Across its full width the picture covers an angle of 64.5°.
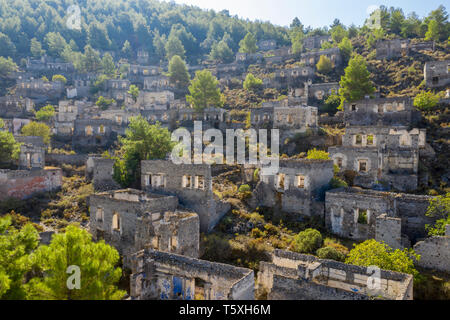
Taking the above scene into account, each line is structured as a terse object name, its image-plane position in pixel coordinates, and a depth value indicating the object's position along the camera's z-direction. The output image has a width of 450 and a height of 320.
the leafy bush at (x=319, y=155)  32.59
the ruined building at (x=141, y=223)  21.66
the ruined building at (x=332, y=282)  14.93
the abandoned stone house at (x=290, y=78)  67.69
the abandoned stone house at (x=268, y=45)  111.03
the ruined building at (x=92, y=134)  49.72
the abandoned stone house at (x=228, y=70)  88.06
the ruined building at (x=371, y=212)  24.22
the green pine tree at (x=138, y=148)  33.56
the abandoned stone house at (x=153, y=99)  61.03
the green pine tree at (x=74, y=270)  13.49
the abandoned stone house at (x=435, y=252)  20.89
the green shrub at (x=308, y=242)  23.36
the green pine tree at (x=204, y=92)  55.81
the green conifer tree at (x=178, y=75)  76.75
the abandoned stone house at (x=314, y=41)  91.69
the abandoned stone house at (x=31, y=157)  37.73
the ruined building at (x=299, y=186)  28.30
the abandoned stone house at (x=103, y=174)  35.41
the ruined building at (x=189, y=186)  26.89
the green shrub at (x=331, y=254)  21.50
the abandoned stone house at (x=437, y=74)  49.75
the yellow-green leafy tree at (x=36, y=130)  46.88
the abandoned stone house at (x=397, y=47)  66.69
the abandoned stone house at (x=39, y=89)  69.69
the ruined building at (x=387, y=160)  30.92
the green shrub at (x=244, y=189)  31.49
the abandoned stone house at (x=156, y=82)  75.75
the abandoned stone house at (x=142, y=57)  107.32
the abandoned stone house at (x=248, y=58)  92.12
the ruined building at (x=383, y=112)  41.09
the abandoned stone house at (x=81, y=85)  72.94
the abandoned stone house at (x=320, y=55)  71.44
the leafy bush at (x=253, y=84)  72.00
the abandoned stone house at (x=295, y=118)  42.50
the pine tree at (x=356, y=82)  47.62
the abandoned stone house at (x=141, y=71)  85.82
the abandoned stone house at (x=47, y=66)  85.75
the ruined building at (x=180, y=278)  16.38
